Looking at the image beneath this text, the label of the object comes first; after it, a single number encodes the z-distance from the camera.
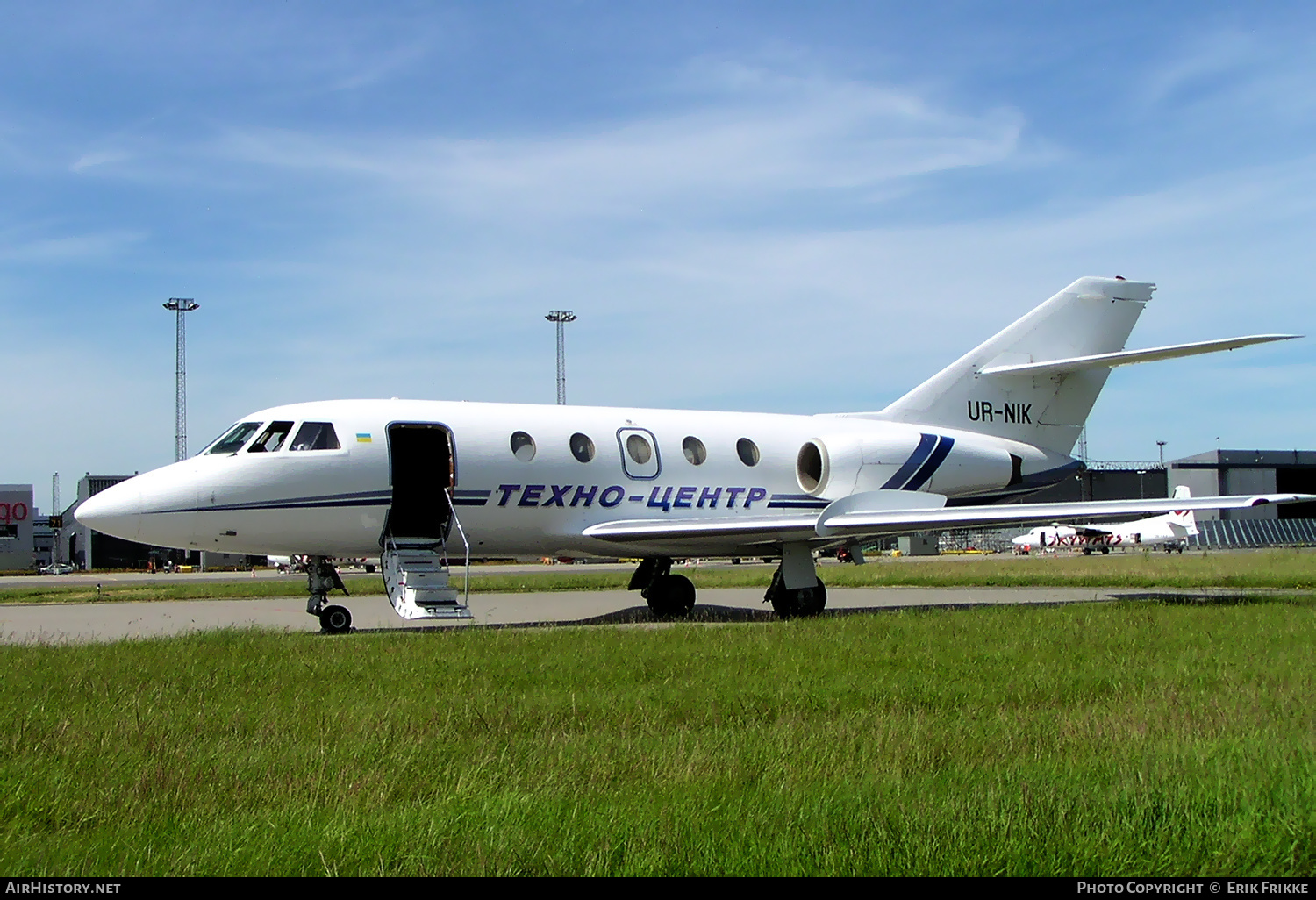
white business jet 14.21
